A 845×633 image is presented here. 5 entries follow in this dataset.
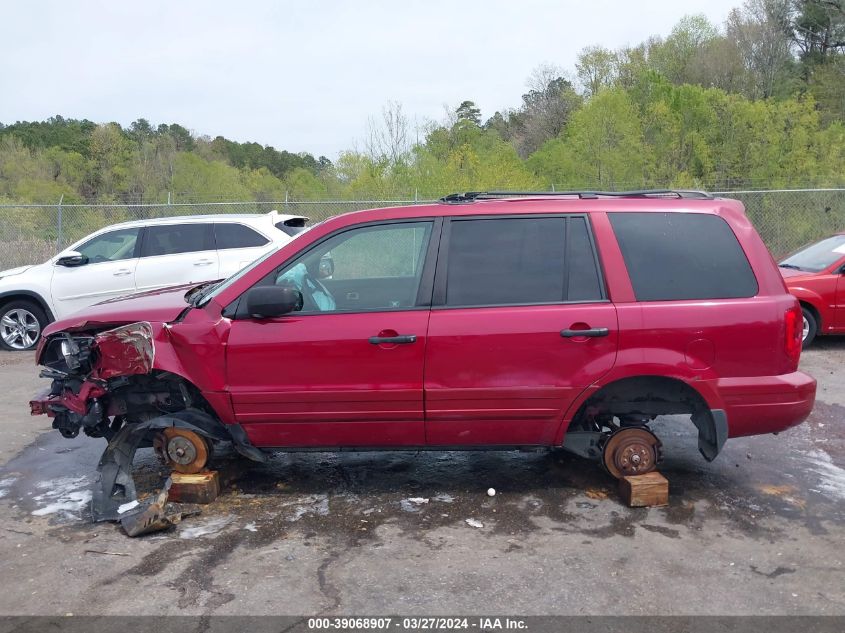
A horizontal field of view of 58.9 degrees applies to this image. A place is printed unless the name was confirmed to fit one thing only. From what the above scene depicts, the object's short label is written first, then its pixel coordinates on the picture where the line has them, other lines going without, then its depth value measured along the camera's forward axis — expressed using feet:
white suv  32.71
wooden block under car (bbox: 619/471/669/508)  14.57
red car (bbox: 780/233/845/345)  29.73
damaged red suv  14.29
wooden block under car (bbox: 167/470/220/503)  15.10
